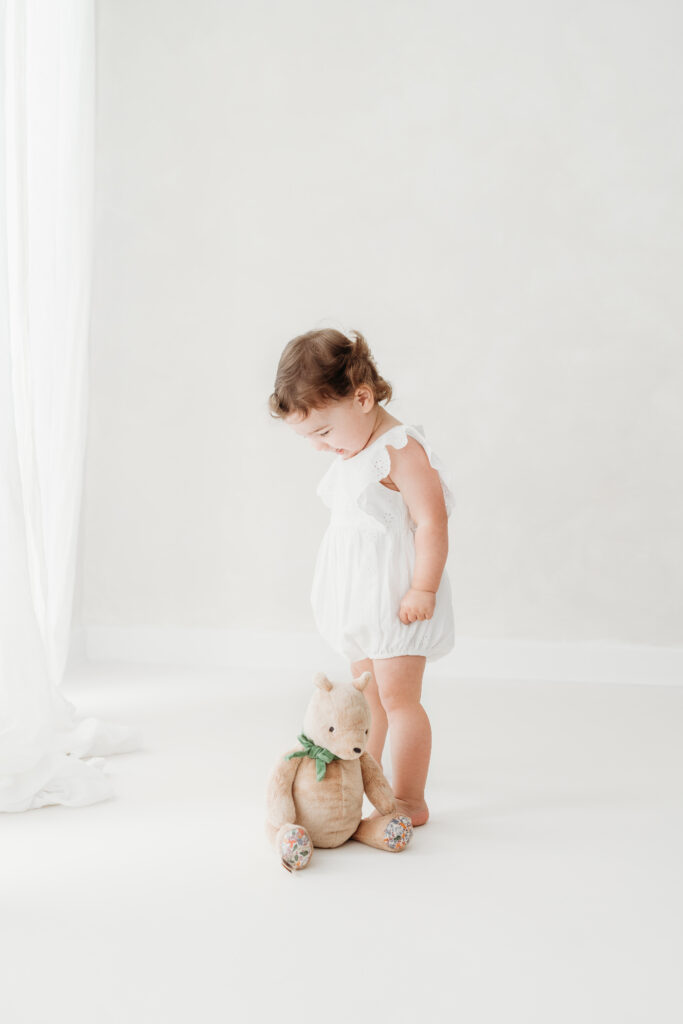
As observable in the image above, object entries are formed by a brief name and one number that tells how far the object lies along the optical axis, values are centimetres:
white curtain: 143
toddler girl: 134
